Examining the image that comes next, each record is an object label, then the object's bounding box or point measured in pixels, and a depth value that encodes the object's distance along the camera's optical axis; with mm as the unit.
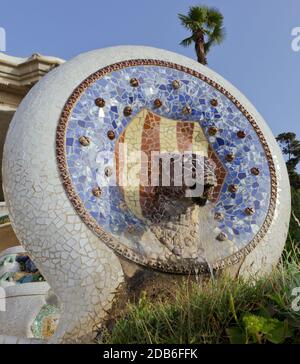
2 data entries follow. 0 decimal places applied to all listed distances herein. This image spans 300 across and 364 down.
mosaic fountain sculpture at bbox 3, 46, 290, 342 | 4129
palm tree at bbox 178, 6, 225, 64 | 17836
